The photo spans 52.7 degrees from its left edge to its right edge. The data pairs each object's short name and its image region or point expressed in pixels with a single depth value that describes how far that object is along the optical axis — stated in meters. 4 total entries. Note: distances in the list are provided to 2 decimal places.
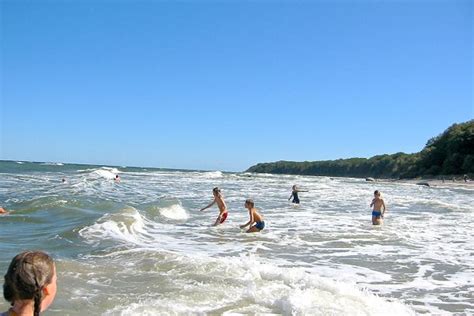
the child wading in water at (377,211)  16.14
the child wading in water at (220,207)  15.80
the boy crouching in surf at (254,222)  14.09
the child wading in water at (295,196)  24.22
